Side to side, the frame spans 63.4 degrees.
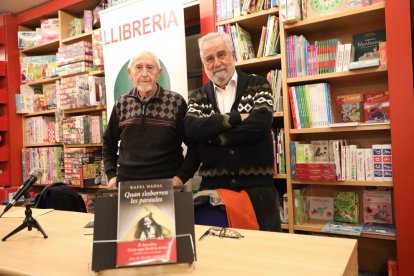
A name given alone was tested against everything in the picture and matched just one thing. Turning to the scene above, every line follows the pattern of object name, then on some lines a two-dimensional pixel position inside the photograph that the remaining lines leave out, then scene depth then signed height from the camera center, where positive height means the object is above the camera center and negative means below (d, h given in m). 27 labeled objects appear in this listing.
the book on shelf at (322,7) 2.25 +0.84
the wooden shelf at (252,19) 2.38 +0.86
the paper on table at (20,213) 1.50 -0.32
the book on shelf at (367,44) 2.26 +0.59
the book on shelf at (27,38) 3.77 +1.19
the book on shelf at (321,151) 2.28 -0.13
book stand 0.81 -0.23
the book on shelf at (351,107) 2.30 +0.16
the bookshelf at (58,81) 3.35 +0.67
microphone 1.20 -0.15
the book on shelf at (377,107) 2.14 +0.14
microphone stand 1.16 -0.29
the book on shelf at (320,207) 2.45 -0.57
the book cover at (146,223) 0.82 -0.21
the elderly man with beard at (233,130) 1.65 +0.03
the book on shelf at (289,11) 2.22 +0.82
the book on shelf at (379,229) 2.05 -0.63
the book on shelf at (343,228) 2.11 -0.64
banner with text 2.45 +0.77
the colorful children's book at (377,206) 2.20 -0.52
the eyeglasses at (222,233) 1.07 -0.32
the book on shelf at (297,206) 2.35 -0.52
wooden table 0.81 -0.32
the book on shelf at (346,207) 2.32 -0.54
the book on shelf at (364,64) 2.02 +0.40
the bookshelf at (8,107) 3.80 +0.43
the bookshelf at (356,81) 1.97 +0.34
